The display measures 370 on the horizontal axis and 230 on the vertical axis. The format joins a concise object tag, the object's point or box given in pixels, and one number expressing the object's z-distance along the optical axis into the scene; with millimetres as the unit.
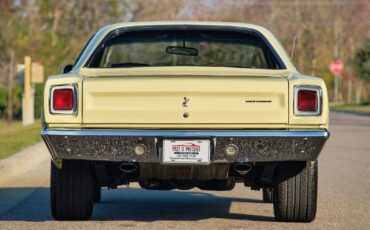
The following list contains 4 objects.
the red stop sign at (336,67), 59812
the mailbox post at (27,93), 30969
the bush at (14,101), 46094
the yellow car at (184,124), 7516
